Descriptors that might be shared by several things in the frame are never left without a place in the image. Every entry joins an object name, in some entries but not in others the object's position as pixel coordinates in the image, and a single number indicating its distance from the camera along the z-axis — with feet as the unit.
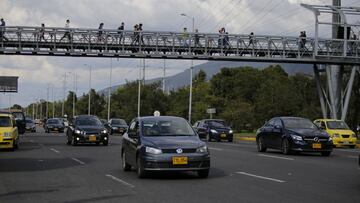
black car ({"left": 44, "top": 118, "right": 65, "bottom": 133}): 198.27
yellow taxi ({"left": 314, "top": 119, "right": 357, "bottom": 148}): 108.27
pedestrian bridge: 169.07
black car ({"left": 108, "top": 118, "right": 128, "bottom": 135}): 171.12
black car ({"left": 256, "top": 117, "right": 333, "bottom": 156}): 74.28
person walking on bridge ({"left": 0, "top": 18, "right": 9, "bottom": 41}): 169.48
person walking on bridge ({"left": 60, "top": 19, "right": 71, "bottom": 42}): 171.73
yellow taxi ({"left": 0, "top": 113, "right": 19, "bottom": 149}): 85.71
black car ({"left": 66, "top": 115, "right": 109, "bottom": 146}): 99.71
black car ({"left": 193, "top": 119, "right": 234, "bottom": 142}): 132.87
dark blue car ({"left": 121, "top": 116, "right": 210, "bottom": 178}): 44.75
